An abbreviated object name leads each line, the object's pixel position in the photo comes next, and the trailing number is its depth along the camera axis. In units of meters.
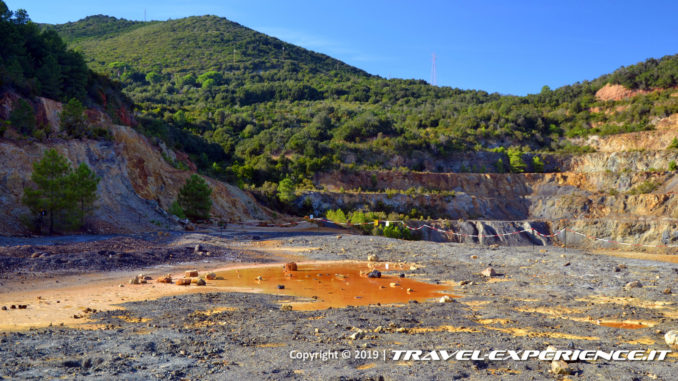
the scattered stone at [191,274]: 12.52
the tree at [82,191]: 19.38
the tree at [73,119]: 25.30
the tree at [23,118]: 23.36
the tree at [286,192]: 40.48
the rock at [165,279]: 11.49
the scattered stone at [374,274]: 13.59
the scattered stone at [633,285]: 11.11
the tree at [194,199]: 28.44
